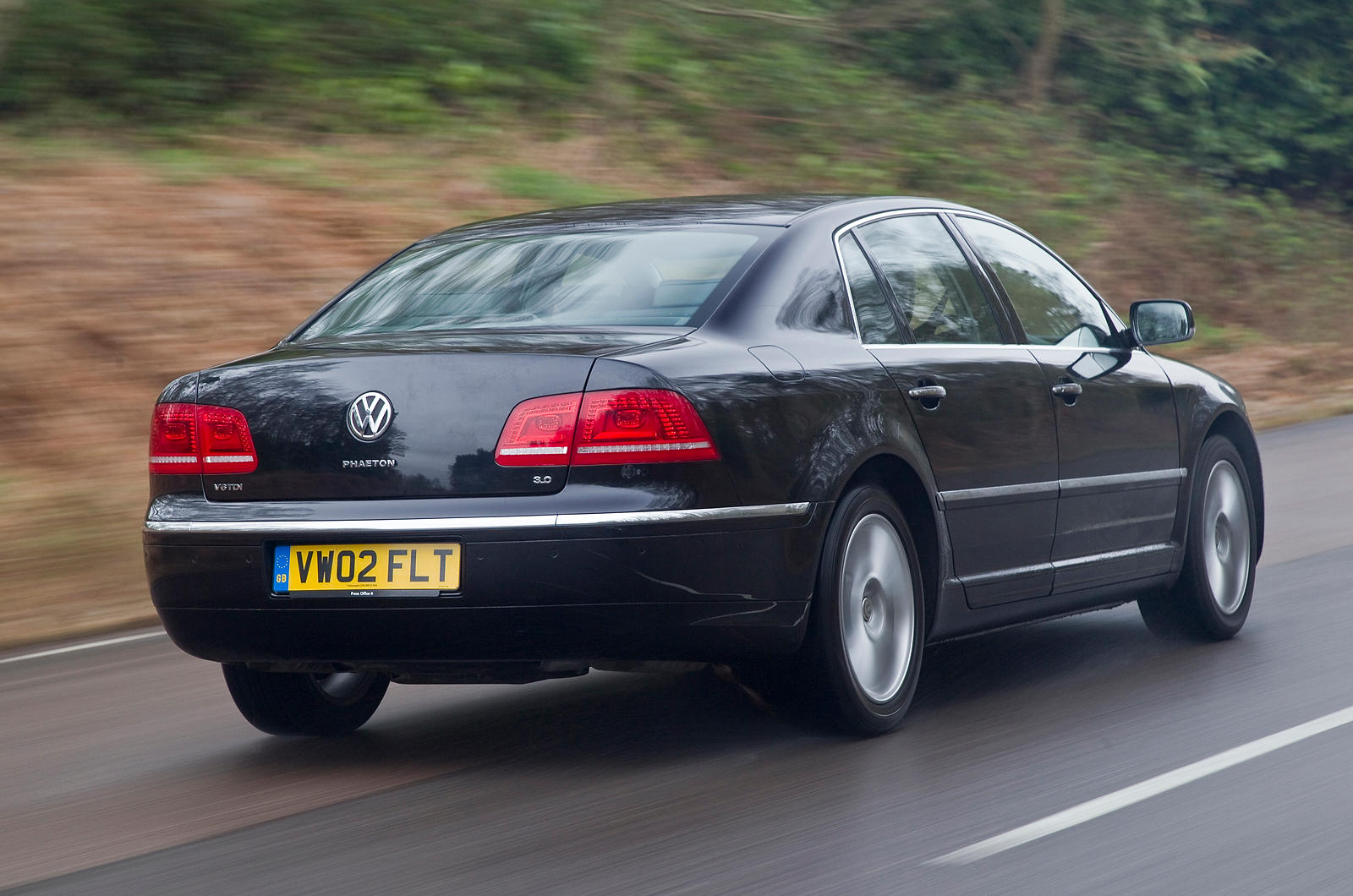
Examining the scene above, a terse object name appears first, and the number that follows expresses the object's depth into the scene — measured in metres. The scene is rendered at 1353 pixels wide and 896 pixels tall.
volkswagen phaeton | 9.51
